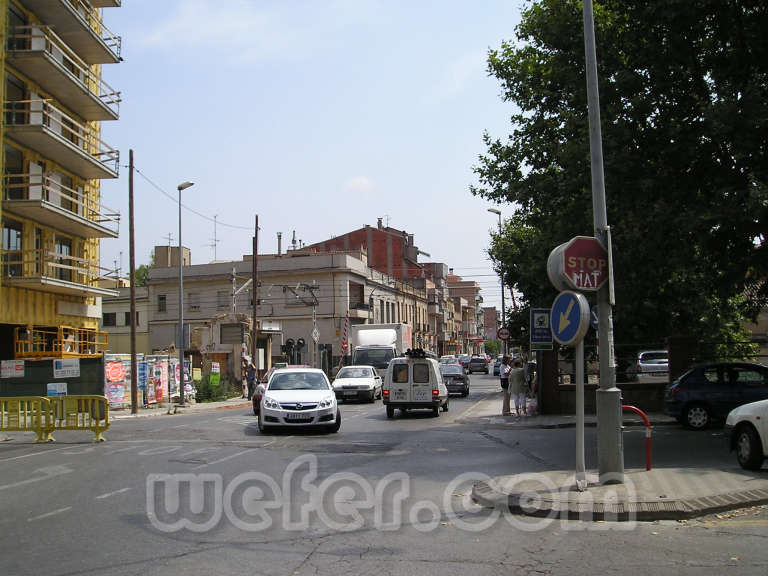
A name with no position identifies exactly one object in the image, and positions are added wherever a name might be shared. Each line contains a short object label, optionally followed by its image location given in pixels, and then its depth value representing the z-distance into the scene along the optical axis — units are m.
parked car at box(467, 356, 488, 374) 76.50
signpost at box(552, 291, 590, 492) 9.27
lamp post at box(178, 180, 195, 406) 30.91
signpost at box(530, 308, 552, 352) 20.27
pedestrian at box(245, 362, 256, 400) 34.28
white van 23.47
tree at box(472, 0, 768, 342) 13.73
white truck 36.81
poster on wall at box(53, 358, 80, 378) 24.69
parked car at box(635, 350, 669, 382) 23.71
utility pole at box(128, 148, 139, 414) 27.36
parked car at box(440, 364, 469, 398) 36.69
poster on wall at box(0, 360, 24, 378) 23.97
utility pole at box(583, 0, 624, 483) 9.58
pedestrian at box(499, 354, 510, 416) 23.45
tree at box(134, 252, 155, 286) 93.76
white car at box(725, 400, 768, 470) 10.68
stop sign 9.62
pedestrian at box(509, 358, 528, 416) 22.25
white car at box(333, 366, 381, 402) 31.75
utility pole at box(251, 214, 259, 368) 39.16
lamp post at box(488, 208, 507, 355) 45.16
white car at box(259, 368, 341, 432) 17.91
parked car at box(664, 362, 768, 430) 17.42
